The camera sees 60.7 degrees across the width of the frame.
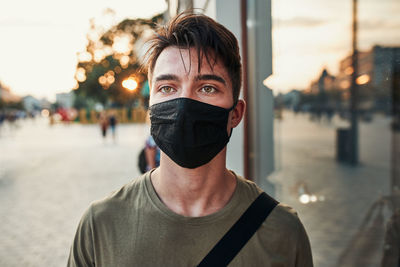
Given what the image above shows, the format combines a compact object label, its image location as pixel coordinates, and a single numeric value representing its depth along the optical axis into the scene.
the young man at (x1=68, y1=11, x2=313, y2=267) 1.35
